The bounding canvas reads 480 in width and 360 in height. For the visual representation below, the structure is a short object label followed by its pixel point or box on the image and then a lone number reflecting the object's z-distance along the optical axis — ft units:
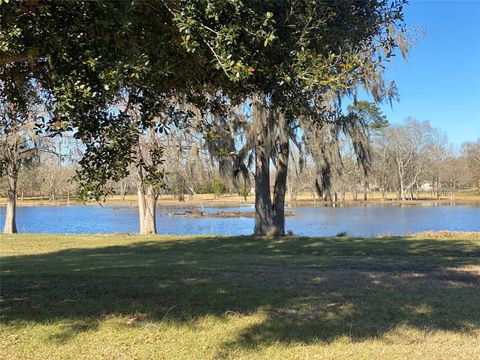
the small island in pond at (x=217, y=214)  132.16
